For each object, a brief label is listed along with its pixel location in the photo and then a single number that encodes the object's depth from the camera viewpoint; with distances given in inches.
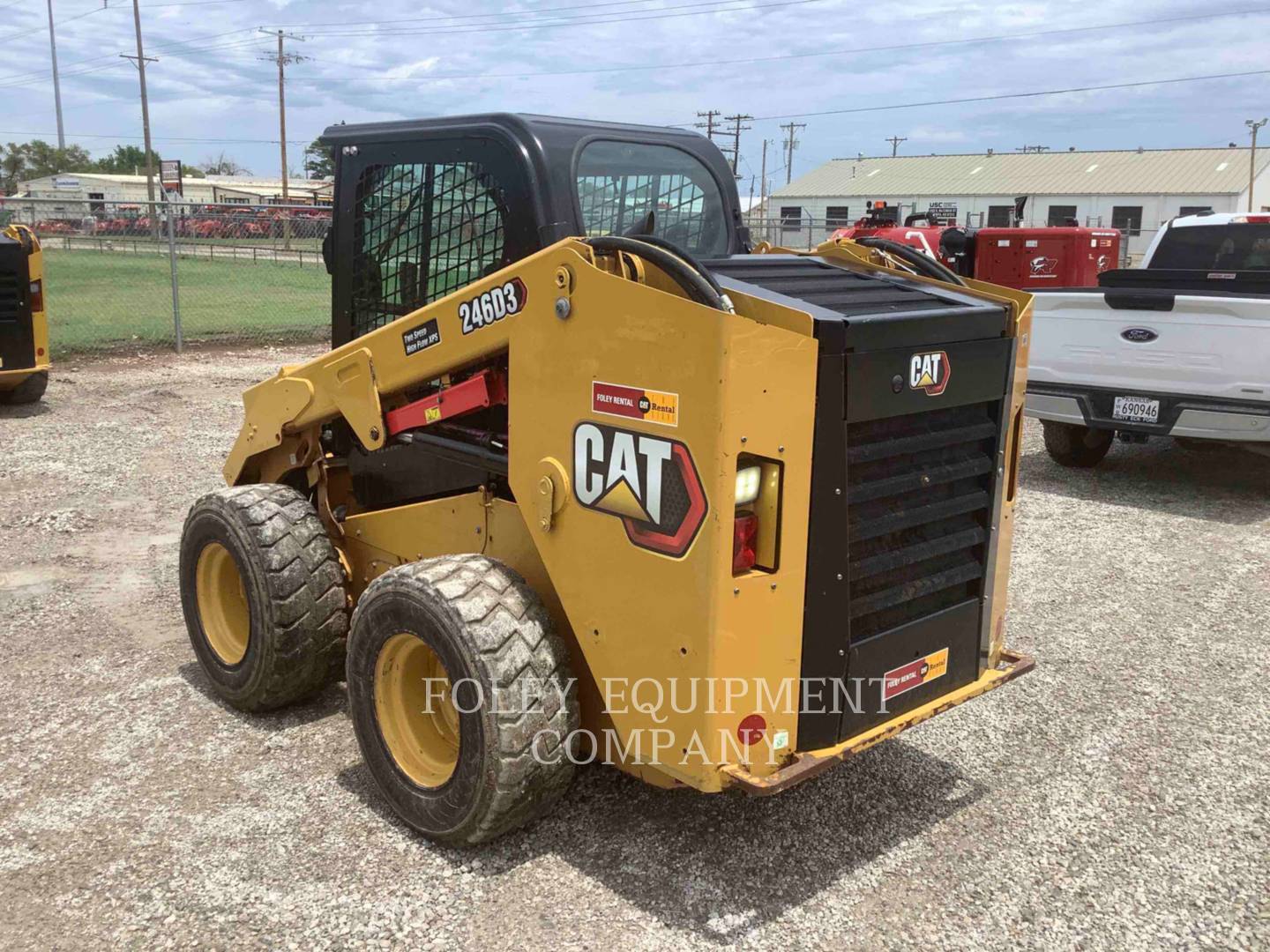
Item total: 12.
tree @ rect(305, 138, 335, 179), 3048.7
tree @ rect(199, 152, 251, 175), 4637.8
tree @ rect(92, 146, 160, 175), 4389.8
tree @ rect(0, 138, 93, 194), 3538.4
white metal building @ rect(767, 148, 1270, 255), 2292.1
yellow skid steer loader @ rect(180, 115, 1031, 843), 117.0
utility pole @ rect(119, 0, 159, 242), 1877.8
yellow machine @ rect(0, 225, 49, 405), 410.6
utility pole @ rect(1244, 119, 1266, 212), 2267.5
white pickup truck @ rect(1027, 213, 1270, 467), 307.0
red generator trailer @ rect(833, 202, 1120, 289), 658.2
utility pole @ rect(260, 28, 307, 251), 2004.2
